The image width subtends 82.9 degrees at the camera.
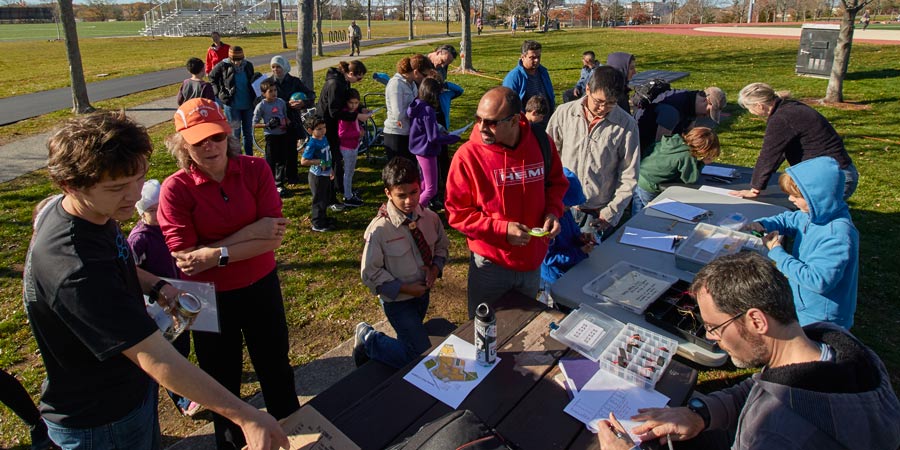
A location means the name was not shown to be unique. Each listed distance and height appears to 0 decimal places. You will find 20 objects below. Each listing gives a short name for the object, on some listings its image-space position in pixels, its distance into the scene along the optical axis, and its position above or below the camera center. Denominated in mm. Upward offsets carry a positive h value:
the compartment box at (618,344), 2273 -1231
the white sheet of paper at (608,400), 2090 -1318
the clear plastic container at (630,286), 2838 -1183
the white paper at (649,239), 3584 -1126
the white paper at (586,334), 2494 -1235
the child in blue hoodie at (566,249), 3535 -1154
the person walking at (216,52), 11203 +538
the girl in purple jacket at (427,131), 5492 -567
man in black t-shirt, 1567 -663
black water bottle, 2238 -1123
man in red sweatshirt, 2910 -698
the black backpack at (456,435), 1636 -1130
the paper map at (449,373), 2225 -1305
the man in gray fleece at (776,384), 1599 -979
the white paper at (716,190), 4764 -1021
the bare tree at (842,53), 10343 +505
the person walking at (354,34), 22828 +1856
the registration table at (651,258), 2682 -1178
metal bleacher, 48312 +5406
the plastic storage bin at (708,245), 3215 -1072
